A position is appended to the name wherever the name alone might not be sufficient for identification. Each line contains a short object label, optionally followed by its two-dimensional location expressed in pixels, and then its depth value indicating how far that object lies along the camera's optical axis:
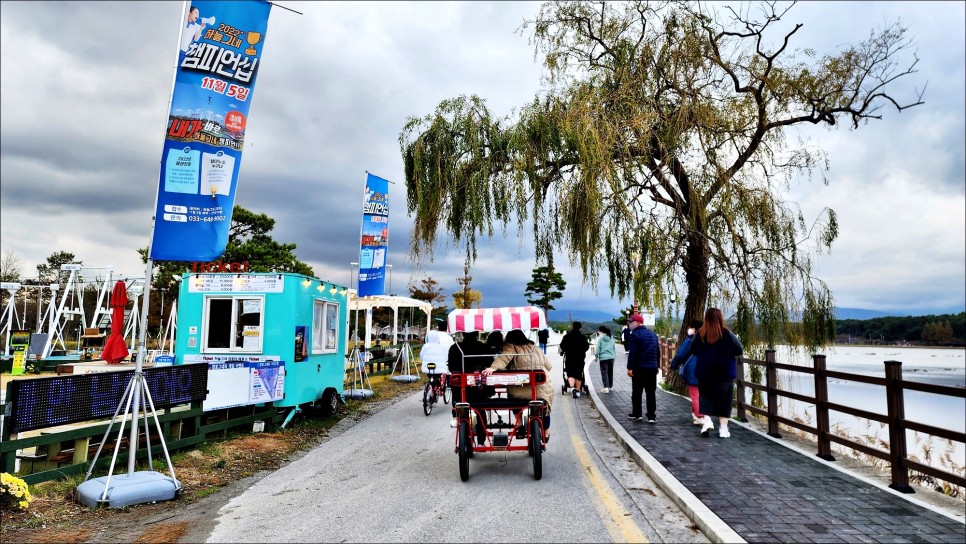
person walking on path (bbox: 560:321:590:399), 14.36
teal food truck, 10.65
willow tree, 11.35
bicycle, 12.59
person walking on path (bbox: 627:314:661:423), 10.45
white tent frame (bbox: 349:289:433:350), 21.58
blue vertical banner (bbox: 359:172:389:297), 17.44
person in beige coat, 7.41
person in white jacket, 13.66
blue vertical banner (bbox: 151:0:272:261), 6.79
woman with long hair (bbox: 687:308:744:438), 8.62
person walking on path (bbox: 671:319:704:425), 9.73
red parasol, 10.73
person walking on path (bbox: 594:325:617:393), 15.77
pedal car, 6.79
